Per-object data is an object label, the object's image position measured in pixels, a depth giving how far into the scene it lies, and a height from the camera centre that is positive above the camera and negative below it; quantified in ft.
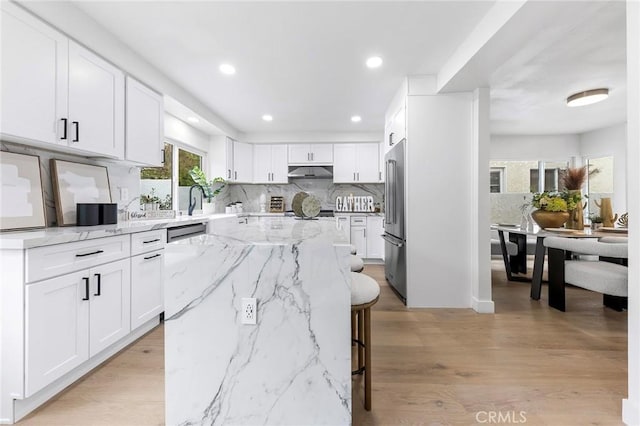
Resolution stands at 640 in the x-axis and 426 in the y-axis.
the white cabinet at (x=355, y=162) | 19.11 +3.36
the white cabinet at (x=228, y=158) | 17.35 +3.27
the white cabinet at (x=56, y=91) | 5.71 +2.73
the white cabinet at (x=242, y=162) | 18.43 +3.27
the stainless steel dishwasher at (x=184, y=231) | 9.48 -0.53
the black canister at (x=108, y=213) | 8.02 +0.05
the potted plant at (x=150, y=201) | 11.37 +0.56
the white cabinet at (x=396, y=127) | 11.21 +3.62
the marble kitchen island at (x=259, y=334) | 4.39 -1.73
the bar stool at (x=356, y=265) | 7.11 -1.16
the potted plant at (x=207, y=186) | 15.00 +1.60
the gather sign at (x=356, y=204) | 19.80 +0.75
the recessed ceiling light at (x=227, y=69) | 9.80 +4.79
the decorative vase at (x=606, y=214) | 12.59 +0.09
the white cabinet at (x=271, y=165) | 19.30 +3.18
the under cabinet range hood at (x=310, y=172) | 19.12 +2.72
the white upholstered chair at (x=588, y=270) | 8.86 -1.70
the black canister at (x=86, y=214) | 7.59 +0.02
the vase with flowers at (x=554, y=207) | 11.74 +0.36
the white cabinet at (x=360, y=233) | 18.48 -1.06
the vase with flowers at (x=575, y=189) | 12.24 +1.23
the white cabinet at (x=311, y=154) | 19.19 +3.87
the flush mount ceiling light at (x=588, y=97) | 12.10 +4.83
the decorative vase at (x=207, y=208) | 16.07 +0.39
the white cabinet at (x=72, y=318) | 5.22 -2.05
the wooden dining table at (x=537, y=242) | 10.74 -1.17
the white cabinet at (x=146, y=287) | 7.76 -1.95
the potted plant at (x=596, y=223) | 12.32 -0.29
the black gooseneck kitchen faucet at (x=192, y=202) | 13.61 +0.62
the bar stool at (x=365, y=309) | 4.93 -1.54
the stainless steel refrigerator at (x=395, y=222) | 11.24 -0.27
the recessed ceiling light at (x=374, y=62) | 9.36 +4.84
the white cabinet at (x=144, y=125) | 8.87 +2.81
